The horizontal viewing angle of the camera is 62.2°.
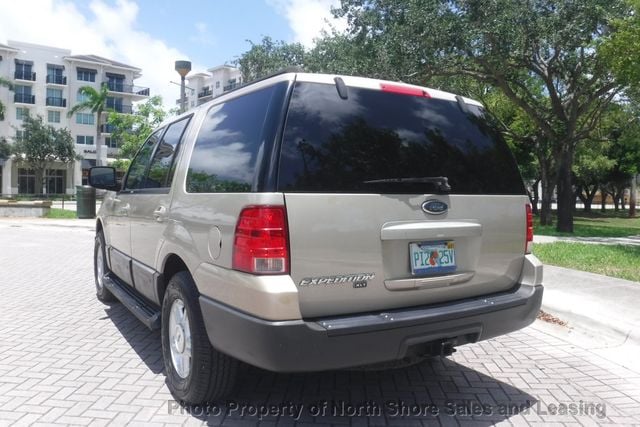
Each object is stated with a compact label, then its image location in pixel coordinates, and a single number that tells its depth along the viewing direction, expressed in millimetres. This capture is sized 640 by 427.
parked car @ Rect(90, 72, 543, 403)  2807
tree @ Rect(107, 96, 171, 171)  27828
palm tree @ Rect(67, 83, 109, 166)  46656
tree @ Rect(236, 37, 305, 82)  25234
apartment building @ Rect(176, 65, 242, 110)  79500
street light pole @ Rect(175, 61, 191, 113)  15836
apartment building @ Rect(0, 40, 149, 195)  56844
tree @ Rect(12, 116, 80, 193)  49875
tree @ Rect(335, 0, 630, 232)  14352
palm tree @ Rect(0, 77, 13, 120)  43506
